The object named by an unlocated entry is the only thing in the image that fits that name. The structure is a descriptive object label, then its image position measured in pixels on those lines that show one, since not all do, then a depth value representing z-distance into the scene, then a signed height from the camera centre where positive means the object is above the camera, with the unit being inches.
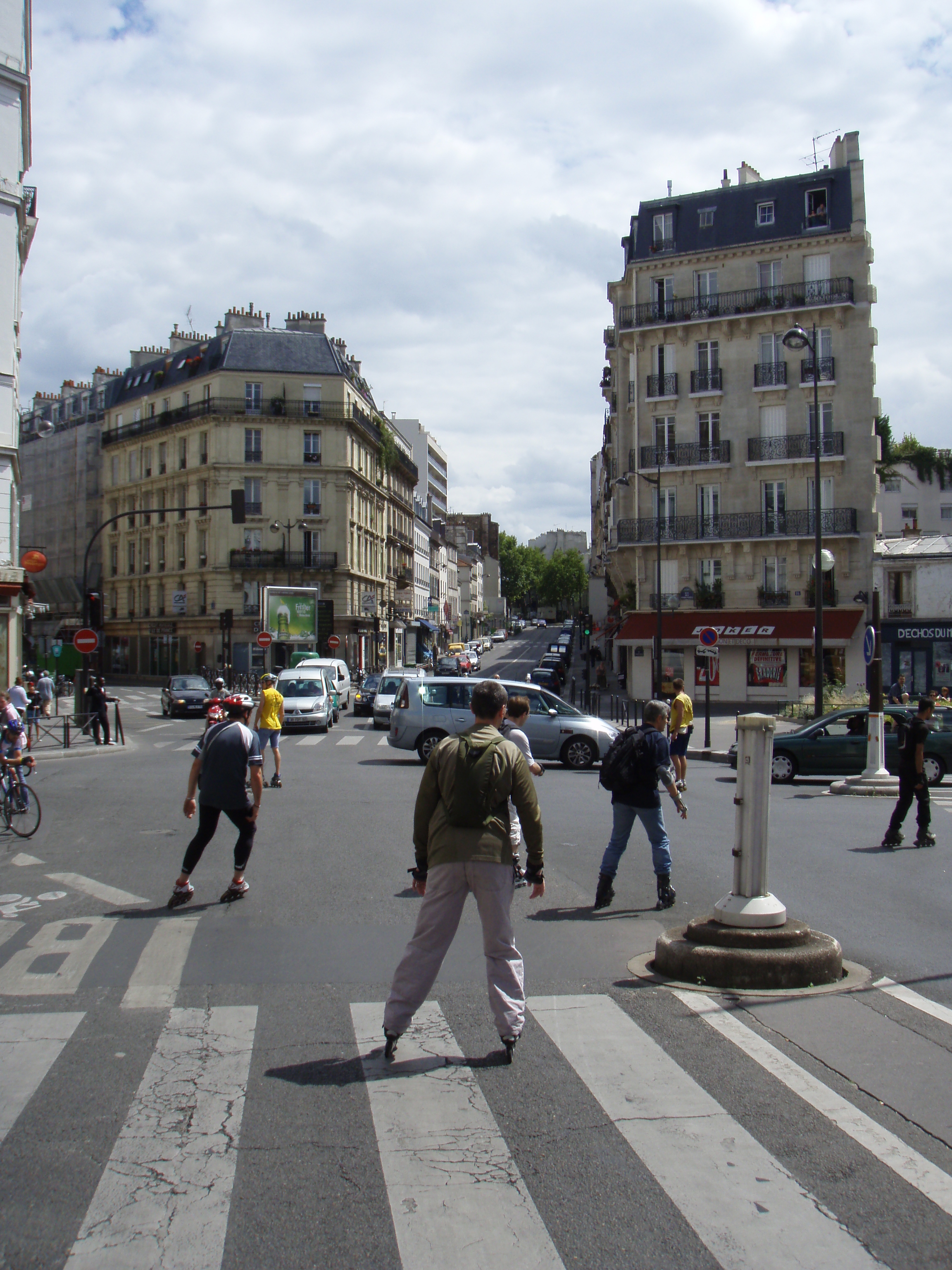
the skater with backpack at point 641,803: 316.2 -46.9
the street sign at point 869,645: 677.9 +3.6
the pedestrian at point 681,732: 660.1 -51.9
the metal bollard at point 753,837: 245.1 -44.9
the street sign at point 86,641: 1007.0 +13.8
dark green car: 716.7 -67.7
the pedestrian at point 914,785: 428.5 -56.8
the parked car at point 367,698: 1440.7 -62.8
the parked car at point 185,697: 1417.3 -58.1
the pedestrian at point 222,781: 317.4 -39.2
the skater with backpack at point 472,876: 189.5 -41.6
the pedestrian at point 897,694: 1049.9 -46.8
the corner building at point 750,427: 1515.7 +341.7
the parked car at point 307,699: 1117.1 -50.1
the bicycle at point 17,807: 459.2 -67.7
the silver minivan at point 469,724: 762.2 -54.0
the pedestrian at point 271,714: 628.4 -36.7
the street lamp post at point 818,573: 905.5 +72.8
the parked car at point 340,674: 1453.0 -30.3
